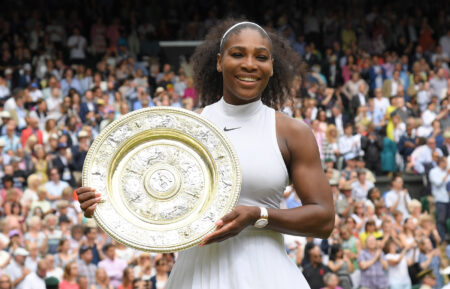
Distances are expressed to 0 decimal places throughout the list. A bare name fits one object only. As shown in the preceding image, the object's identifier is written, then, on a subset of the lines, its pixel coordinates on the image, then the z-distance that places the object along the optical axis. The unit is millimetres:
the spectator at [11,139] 14453
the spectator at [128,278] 10555
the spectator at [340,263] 11495
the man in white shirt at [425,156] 16391
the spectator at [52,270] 10676
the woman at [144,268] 10822
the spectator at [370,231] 13234
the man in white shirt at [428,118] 17281
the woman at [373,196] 14695
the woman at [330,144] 16062
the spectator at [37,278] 10405
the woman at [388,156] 16906
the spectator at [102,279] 10727
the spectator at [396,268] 12570
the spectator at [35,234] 11625
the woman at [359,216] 13641
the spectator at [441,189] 15562
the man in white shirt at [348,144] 16375
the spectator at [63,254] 11180
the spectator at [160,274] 10508
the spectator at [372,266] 12391
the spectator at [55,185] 13237
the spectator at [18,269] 10609
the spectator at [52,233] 11766
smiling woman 3688
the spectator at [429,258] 13047
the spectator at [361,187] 14906
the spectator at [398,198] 14961
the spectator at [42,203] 12664
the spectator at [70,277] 10398
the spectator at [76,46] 20672
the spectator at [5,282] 10117
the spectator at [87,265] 10844
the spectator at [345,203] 14070
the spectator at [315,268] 10953
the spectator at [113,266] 11078
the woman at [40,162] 13828
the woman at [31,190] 12922
